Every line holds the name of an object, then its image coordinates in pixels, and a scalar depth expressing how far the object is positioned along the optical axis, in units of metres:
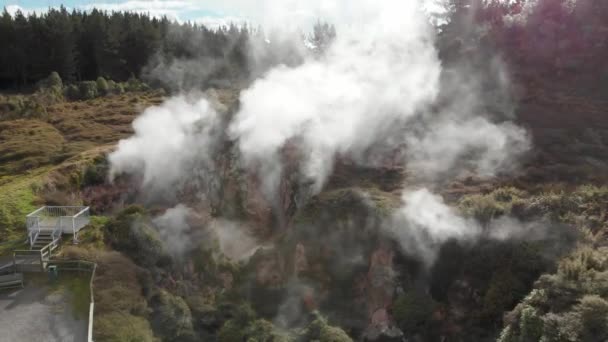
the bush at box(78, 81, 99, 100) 40.31
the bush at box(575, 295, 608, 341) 11.21
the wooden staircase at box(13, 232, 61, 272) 15.82
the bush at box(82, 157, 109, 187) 21.82
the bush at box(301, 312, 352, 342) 13.79
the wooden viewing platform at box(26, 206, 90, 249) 17.06
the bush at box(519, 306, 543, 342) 12.23
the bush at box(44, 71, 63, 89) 41.33
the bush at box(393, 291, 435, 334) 14.93
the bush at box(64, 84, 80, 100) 40.37
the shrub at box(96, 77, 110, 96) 41.66
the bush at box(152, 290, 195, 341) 14.40
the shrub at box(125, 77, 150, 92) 43.84
